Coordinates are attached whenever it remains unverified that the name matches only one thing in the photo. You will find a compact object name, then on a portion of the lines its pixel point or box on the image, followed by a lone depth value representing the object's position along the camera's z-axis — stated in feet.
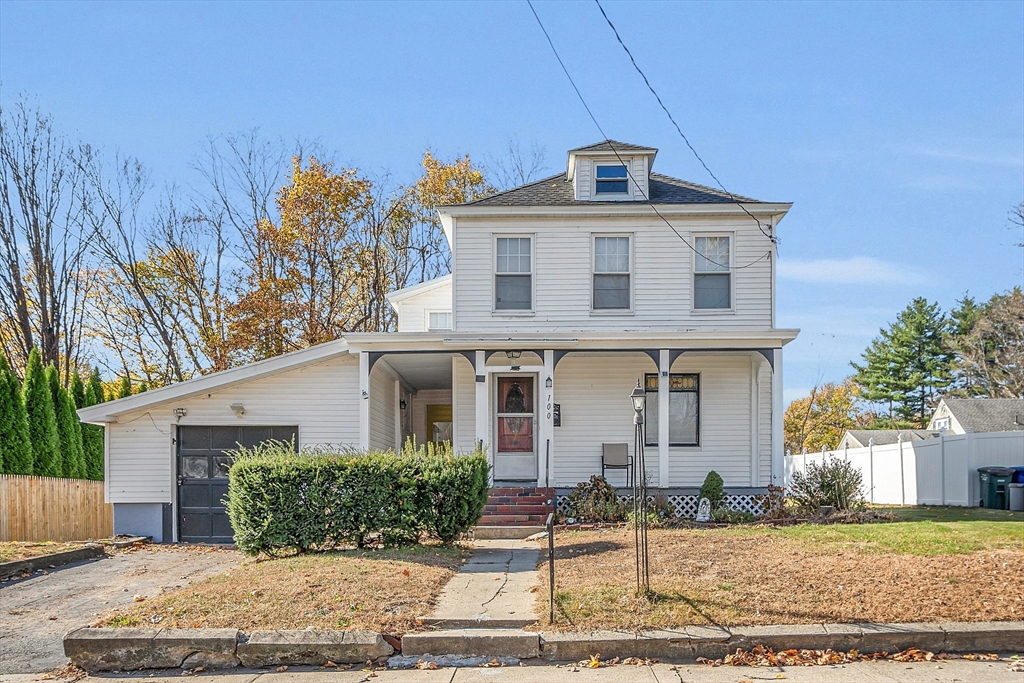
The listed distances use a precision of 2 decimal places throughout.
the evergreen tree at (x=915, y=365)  184.75
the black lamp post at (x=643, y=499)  29.63
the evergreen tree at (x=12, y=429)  65.92
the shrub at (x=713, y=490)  55.31
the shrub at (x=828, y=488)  52.65
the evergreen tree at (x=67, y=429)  74.23
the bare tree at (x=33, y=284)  97.55
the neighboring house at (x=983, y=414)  121.39
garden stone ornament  53.30
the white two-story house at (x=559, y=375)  59.31
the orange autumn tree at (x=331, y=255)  101.35
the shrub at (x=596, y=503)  52.24
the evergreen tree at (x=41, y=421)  70.28
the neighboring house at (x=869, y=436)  131.95
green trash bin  59.72
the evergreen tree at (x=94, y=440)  79.15
